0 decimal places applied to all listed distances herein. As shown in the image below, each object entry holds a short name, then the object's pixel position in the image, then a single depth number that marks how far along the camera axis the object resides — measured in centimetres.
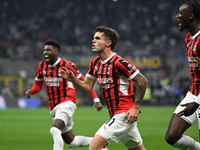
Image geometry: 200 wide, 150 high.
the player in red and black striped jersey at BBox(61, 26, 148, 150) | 1128
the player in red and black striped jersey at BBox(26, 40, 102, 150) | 1652
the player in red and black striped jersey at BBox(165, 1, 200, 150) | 1194
